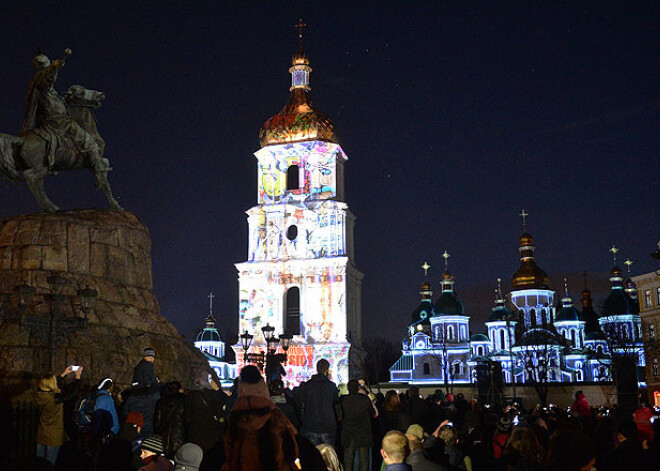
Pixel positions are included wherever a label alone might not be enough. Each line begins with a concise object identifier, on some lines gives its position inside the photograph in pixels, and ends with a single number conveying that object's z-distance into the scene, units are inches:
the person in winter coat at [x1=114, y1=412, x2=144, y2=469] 285.9
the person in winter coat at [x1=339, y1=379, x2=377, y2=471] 380.8
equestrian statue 641.6
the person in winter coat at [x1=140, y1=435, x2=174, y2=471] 243.6
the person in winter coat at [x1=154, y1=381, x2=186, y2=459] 348.5
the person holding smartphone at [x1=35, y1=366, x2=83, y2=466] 369.7
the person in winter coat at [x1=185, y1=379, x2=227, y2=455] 350.0
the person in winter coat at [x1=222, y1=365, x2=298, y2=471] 204.7
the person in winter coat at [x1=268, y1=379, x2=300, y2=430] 352.5
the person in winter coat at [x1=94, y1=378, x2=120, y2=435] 356.5
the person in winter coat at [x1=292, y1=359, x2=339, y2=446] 371.6
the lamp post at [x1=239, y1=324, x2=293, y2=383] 1038.9
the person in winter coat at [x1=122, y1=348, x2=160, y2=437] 376.5
